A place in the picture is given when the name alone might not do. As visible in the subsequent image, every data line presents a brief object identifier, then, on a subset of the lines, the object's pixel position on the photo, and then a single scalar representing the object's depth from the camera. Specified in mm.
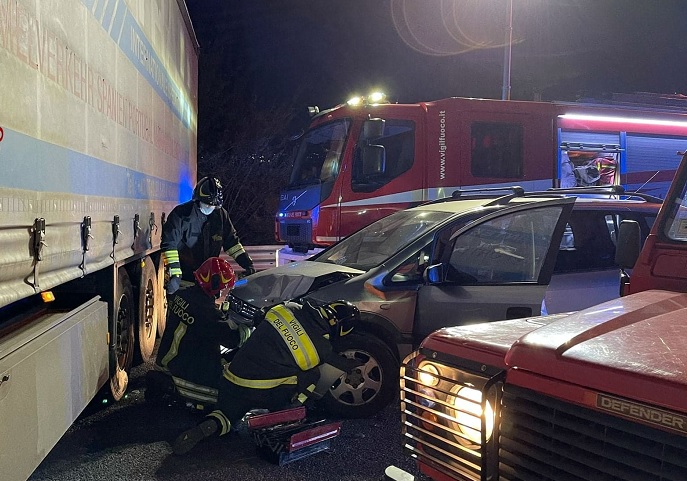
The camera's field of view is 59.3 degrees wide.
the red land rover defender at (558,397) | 1667
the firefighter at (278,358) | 4094
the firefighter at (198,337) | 4586
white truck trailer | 2357
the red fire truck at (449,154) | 8500
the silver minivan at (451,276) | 4723
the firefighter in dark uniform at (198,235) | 6172
